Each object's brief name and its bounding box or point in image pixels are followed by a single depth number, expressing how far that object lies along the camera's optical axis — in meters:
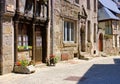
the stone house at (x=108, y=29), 15.05
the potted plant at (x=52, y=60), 7.49
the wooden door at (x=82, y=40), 11.23
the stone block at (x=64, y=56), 8.82
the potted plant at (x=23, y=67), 5.88
